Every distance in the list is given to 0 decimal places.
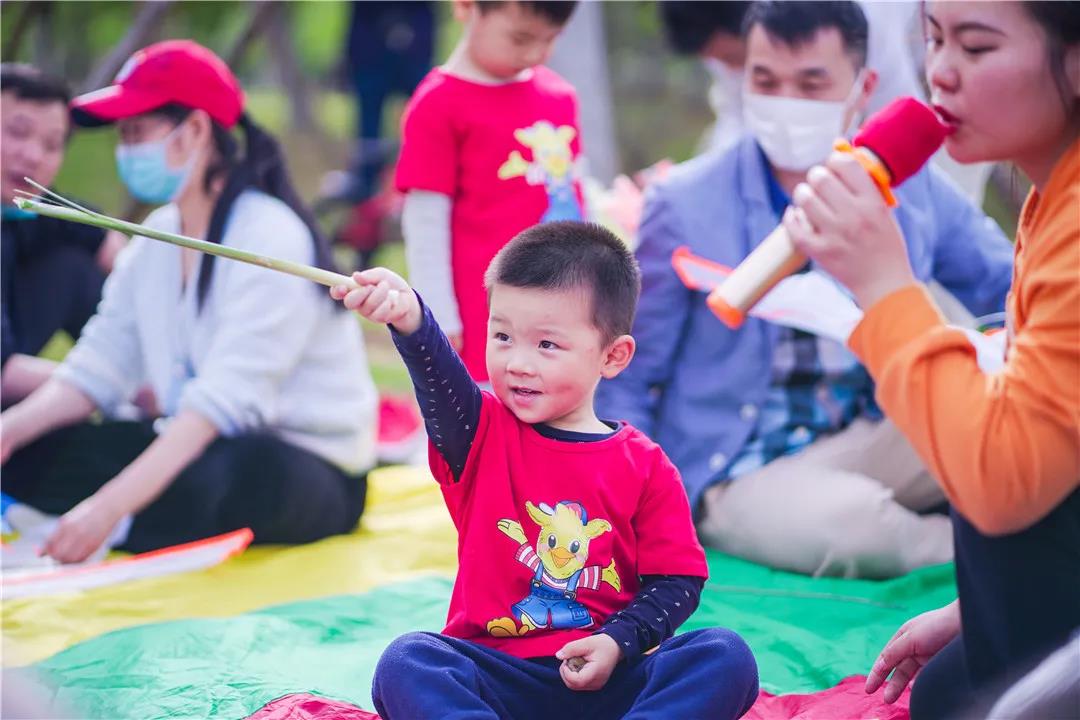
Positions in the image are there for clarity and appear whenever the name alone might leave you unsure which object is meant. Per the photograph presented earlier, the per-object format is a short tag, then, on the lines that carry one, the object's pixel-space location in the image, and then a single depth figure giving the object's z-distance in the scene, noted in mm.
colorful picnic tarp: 3973
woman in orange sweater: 2600
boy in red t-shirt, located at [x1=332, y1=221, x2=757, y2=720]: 3133
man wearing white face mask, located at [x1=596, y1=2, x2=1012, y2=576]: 5074
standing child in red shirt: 5609
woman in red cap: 5320
